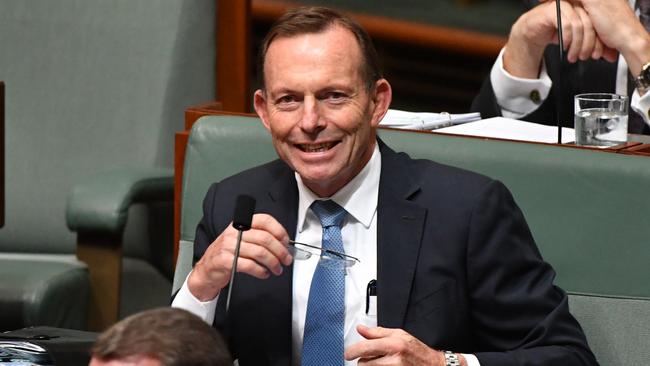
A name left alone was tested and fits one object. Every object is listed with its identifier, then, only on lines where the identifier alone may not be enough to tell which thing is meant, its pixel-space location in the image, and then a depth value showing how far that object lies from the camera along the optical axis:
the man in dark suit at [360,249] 8.68
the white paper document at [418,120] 9.06
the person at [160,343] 8.04
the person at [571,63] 9.24
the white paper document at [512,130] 9.02
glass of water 8.94
